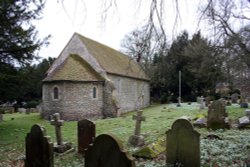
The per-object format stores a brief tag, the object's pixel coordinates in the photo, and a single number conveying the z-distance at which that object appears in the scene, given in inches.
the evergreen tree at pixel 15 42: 414.4
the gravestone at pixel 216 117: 306.9
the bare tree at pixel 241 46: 528.2
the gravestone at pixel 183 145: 161.9
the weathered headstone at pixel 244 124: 302.4
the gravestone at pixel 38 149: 136.6
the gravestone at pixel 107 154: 103.8
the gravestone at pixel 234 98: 803.5
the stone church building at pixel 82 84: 615.4
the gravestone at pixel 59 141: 258.5
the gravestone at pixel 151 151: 198.4
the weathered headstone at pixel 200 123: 328.4
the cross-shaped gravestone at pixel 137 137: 265.9
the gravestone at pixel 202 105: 670.4
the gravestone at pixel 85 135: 238.6
